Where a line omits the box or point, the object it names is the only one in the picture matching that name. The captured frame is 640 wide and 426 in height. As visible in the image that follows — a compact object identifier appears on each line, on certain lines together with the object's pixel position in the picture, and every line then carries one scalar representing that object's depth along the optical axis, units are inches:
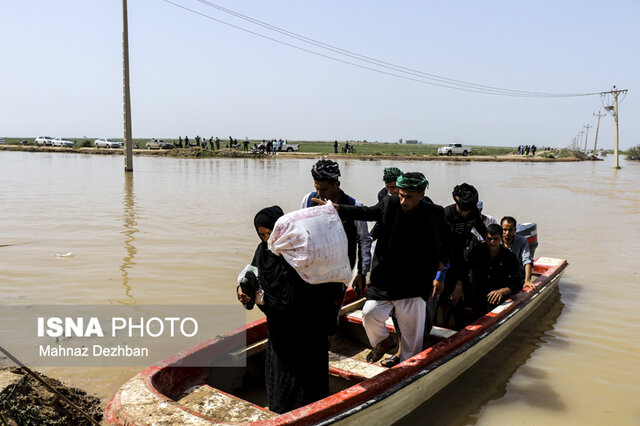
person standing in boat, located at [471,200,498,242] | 196.1
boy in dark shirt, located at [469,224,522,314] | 197.9
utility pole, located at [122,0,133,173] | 810.2
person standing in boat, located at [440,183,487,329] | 181.5
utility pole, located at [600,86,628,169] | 1684.3
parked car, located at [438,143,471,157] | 2012.9
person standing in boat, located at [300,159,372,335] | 117.3
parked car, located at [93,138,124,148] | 1957.4
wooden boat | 115.0
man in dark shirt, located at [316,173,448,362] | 137.2
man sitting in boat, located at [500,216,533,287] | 221.0
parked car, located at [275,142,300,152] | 1954.4
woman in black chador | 110.3
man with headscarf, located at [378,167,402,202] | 184.7
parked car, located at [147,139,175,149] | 1852.6
